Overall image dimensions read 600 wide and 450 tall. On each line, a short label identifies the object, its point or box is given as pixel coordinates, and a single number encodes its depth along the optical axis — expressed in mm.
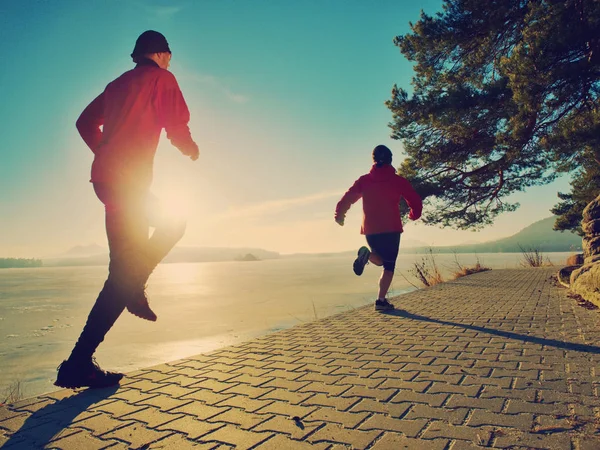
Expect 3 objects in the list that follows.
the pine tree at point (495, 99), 8609
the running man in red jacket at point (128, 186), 2859
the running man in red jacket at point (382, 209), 6098
